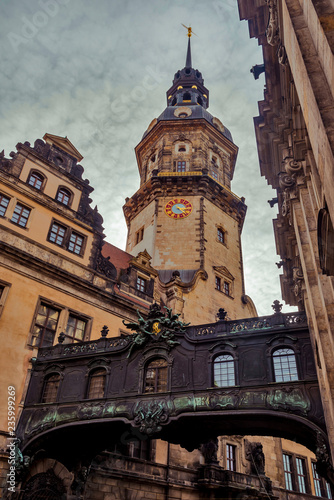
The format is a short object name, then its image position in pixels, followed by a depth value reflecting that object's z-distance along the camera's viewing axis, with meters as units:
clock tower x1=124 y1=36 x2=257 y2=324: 27.73
